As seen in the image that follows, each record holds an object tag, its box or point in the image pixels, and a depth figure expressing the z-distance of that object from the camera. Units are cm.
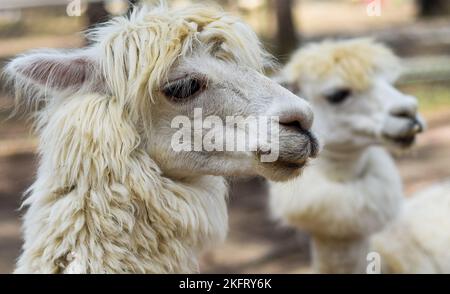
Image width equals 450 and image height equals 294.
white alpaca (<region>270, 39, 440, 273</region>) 316
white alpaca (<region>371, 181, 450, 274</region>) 329
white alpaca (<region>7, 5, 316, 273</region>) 189
